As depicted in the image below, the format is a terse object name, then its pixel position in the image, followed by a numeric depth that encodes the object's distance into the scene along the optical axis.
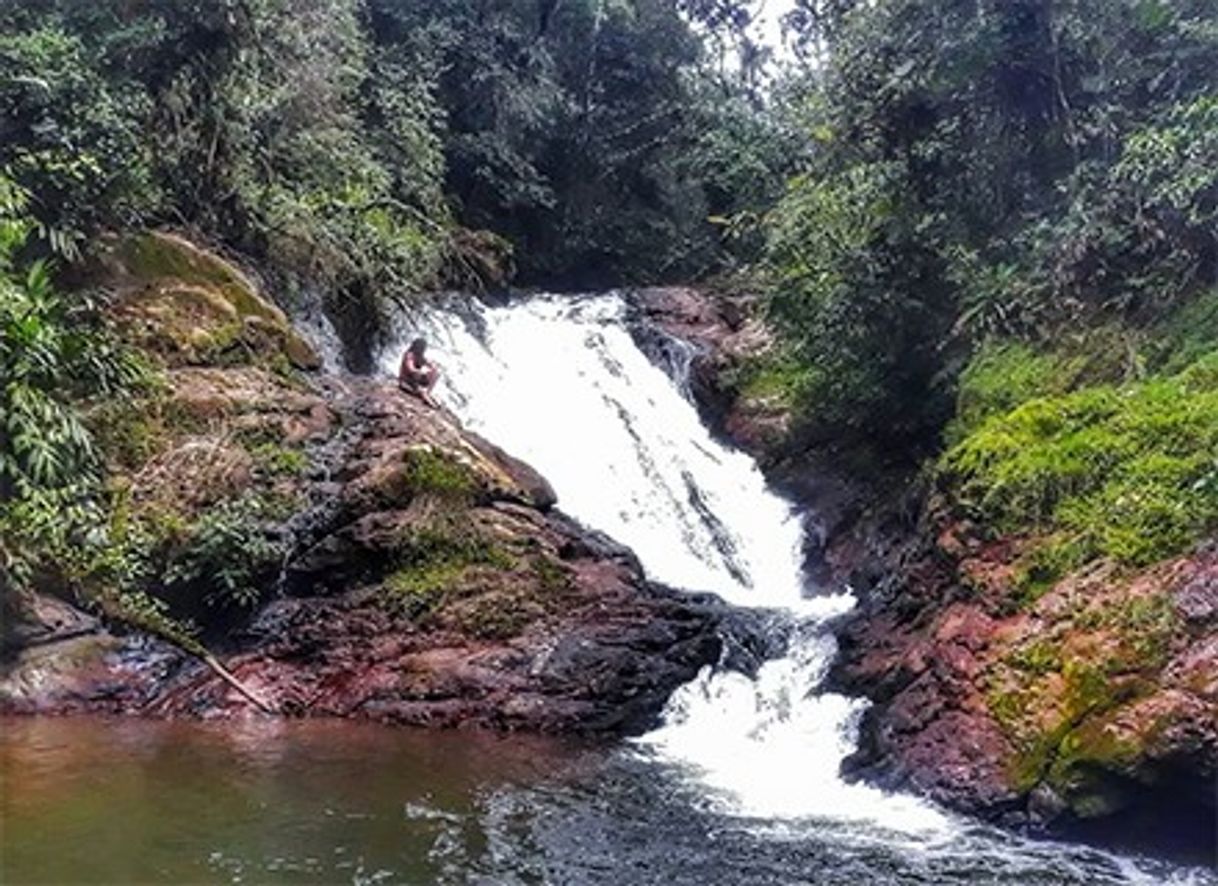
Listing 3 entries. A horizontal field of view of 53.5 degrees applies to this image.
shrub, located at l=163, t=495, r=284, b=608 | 10.55
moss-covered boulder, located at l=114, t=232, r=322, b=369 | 12.44
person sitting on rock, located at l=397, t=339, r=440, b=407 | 13.91
